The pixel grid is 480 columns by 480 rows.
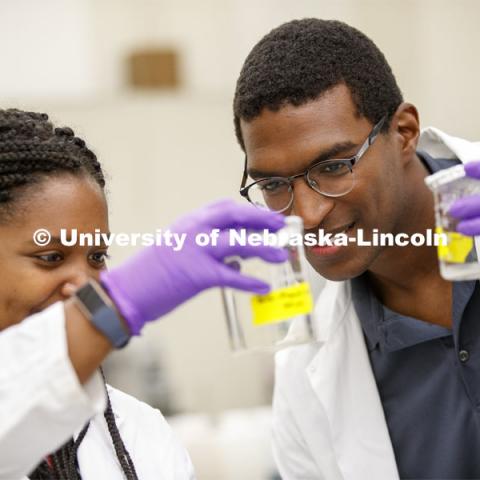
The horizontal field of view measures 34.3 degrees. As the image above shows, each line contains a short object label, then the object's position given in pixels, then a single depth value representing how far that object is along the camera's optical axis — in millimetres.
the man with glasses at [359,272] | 1552
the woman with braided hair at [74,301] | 1020
